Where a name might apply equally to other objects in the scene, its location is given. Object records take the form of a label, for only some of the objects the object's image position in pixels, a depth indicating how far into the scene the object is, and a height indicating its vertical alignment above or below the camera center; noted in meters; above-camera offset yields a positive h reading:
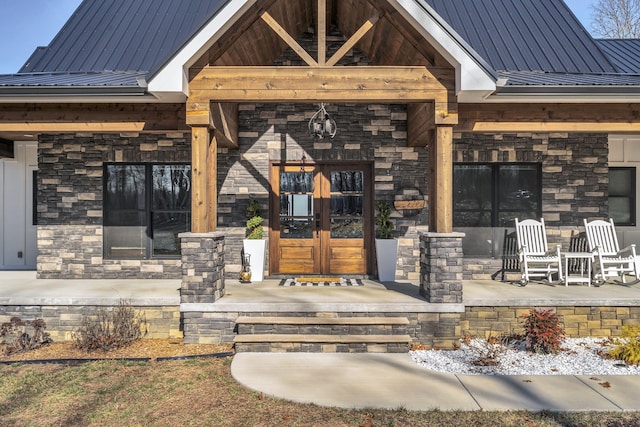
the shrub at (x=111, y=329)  5.12 -1.43
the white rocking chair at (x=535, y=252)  6.77 -0.61
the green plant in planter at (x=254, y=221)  7.09 -0.08
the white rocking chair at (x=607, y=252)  6.75 -0.60
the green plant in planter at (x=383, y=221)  7.21 -0.09
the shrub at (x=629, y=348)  4.53 -1.48
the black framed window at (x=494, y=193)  7.50 +0.41
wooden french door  7.57 -0.03
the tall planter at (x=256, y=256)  6.99 -0.67
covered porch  5.26 -1.17
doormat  6.73 -1.09
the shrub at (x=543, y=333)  4.86 -1.37
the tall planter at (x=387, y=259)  7.16 -0.74
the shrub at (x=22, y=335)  5.22 -1.55
